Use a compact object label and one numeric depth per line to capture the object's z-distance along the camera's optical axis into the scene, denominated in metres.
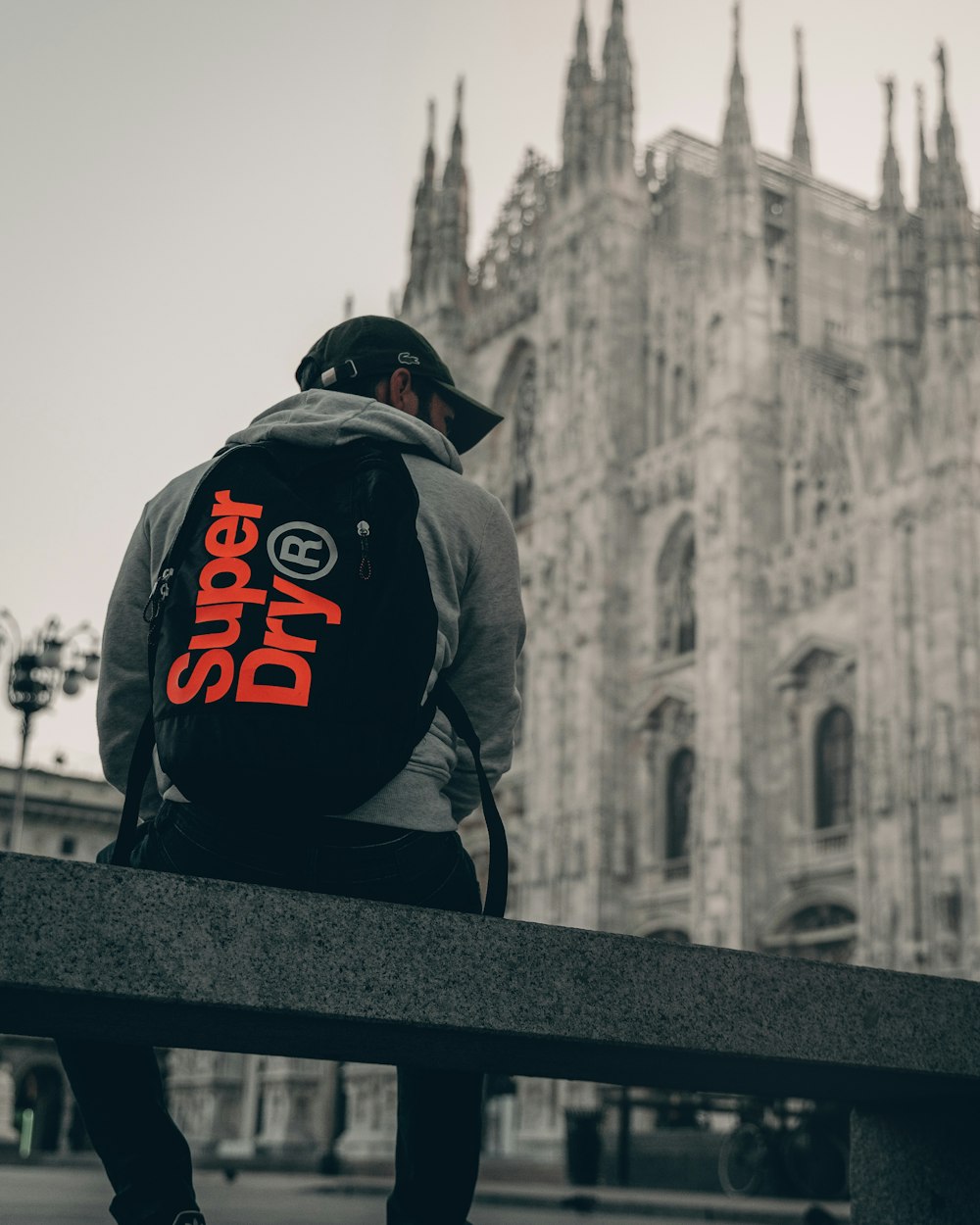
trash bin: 16.94
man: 2.77
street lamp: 17.41
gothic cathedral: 21.77
